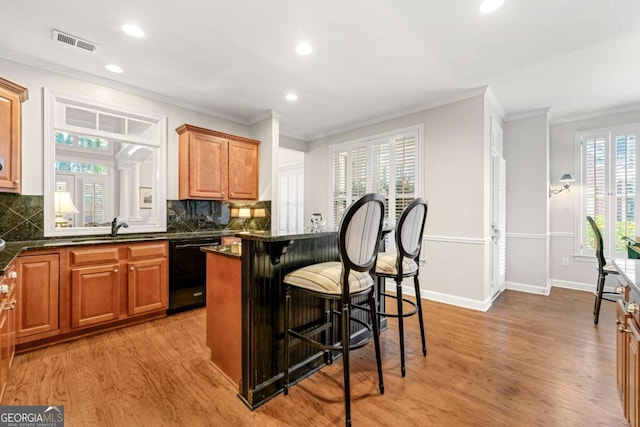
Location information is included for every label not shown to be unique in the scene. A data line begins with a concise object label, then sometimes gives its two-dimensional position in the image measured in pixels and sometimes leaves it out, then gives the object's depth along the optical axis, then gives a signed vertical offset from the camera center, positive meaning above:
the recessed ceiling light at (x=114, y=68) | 2.98 +1.58
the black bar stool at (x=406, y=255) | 2.13 -0.33
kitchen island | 1.79 -0.68
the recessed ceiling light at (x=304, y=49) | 2.62 +1.59
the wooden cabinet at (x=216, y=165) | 3.87 +0.71
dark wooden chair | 3.14 -0.63
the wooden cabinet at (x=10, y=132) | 2.40 +0.71
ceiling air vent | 2.45 +1.56
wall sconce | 4.27 +0.51
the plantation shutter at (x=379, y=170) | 4.25 +0.74
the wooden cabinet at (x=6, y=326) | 1.66 -0.75
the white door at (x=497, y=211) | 3.92 +0.05
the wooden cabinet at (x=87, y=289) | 2.43 -0.75
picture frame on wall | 3.87 +0.22
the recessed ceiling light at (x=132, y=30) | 2.36 +1.58
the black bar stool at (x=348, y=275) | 1.63 -0.39
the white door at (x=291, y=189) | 7.48 +0.70
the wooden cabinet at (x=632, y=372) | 1.23 -0.73
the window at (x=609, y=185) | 4.04 +0.44
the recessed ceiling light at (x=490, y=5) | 2.04 +1.56
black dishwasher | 3.29 -0.74
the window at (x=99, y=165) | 3.02 +0.60
